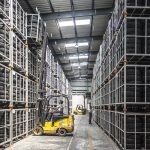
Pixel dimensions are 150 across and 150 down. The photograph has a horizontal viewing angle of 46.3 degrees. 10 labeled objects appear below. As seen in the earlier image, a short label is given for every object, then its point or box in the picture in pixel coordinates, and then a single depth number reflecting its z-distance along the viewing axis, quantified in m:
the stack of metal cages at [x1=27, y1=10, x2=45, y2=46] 10.34
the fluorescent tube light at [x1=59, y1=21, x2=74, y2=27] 14.34
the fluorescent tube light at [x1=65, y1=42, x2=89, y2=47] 18.89
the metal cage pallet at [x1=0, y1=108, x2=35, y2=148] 7.63
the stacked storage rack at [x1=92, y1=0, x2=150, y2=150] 6.83
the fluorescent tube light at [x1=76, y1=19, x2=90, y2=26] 14.36
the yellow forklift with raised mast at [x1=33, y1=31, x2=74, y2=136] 10.88
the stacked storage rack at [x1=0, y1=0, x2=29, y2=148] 7.69
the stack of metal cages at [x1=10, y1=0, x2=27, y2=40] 8.87
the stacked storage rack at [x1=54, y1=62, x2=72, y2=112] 19.47
